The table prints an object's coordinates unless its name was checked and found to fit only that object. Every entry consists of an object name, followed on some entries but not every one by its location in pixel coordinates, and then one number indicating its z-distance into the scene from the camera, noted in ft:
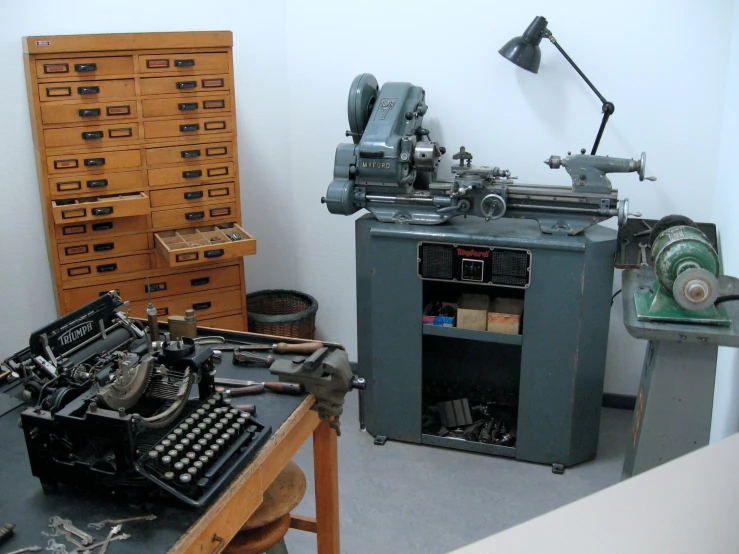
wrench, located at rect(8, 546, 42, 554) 4.32
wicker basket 11.42
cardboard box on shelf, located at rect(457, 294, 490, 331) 9.55
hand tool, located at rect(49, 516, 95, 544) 4.40
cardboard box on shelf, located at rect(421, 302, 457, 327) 9.77
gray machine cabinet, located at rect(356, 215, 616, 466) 9.05
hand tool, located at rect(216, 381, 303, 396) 6.09
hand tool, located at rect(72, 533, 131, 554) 4.31
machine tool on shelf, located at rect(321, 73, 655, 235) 8.98
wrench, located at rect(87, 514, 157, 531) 4.54
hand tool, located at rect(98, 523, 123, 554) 4.31
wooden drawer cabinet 9.67
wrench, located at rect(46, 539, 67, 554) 4.30
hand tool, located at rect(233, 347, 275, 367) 6.60
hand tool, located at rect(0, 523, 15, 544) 4.40
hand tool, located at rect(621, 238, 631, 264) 8.99
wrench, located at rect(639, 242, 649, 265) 8.64
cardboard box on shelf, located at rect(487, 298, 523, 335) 9.49
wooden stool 5.77
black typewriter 4.74
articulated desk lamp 9.68
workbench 4.47
